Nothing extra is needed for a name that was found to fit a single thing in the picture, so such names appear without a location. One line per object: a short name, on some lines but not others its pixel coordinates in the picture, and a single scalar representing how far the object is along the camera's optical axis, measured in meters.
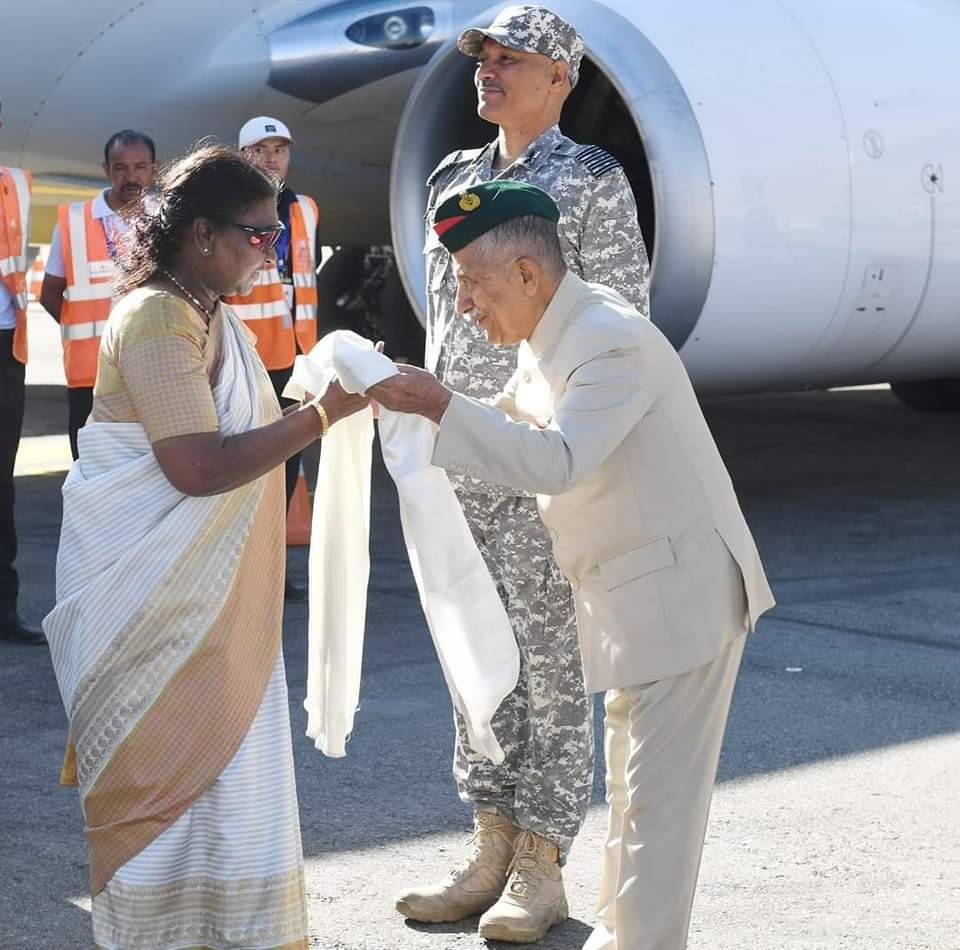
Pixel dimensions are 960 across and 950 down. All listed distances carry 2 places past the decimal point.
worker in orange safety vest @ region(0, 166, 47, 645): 5.61
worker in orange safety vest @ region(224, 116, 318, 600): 6.15
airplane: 6.59
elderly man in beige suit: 2.65
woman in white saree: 2.69
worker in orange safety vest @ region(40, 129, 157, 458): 5.81
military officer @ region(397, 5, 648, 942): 3.40
